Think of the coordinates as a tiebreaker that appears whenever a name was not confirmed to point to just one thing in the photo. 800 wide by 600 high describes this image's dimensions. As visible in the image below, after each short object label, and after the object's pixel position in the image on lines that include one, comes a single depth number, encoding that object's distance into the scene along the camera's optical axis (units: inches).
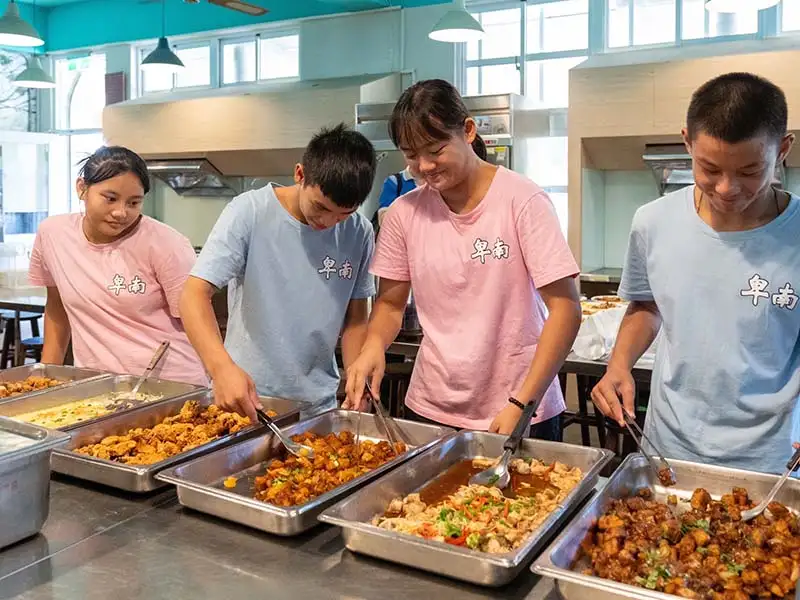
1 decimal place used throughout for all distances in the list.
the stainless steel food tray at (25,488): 49.6
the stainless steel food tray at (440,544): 45.6
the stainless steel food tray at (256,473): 52.0
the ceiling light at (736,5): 148.3
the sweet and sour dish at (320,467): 57.3
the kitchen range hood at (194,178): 304.0
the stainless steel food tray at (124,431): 58.8
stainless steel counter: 45.7
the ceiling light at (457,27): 197.4
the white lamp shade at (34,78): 278.2
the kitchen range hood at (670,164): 215.3
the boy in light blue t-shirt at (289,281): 75.5
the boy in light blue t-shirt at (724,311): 59.1
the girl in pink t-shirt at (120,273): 91.4
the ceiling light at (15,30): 216.4
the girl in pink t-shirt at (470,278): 69.2
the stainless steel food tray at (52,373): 91.9
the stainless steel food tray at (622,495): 42.2
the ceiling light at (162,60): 245.3
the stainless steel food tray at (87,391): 81.0
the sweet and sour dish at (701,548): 44.6
